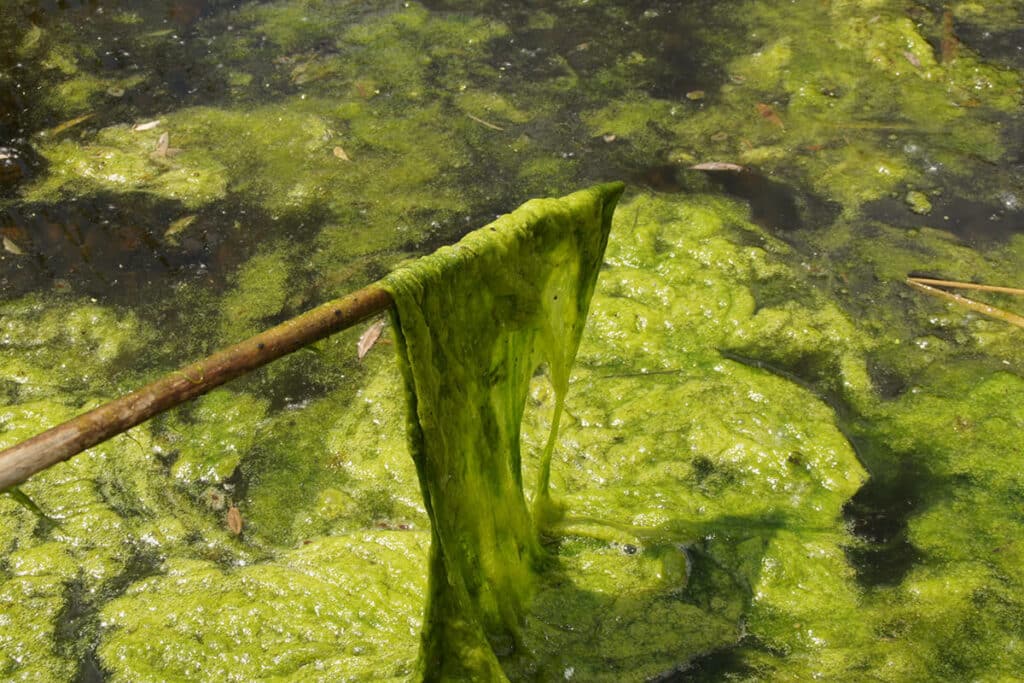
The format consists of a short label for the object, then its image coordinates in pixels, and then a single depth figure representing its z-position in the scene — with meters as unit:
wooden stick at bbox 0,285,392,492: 1.21
